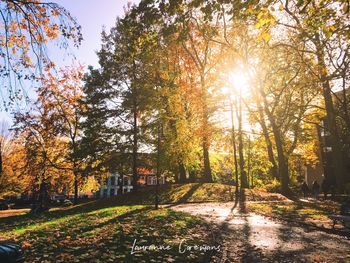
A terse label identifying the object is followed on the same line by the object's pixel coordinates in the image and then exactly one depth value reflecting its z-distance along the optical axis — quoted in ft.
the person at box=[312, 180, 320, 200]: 84.04
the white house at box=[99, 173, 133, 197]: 304.01
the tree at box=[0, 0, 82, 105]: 25.30
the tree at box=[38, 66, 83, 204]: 102.53
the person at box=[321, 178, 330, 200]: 80.07
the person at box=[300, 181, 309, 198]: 85.65
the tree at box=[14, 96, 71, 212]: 103.81
